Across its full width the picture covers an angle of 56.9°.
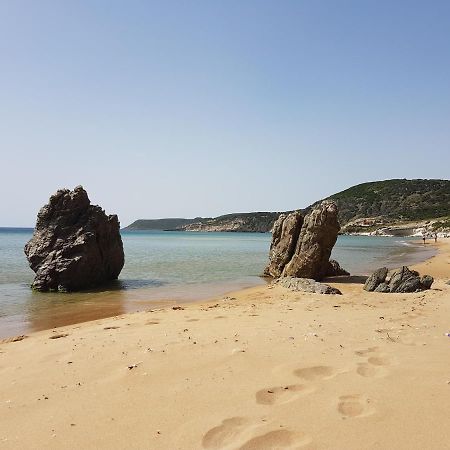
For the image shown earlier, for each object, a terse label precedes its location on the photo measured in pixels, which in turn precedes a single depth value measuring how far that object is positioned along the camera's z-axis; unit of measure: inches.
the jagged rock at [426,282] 547.7
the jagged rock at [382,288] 560.2
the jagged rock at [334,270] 854.5
